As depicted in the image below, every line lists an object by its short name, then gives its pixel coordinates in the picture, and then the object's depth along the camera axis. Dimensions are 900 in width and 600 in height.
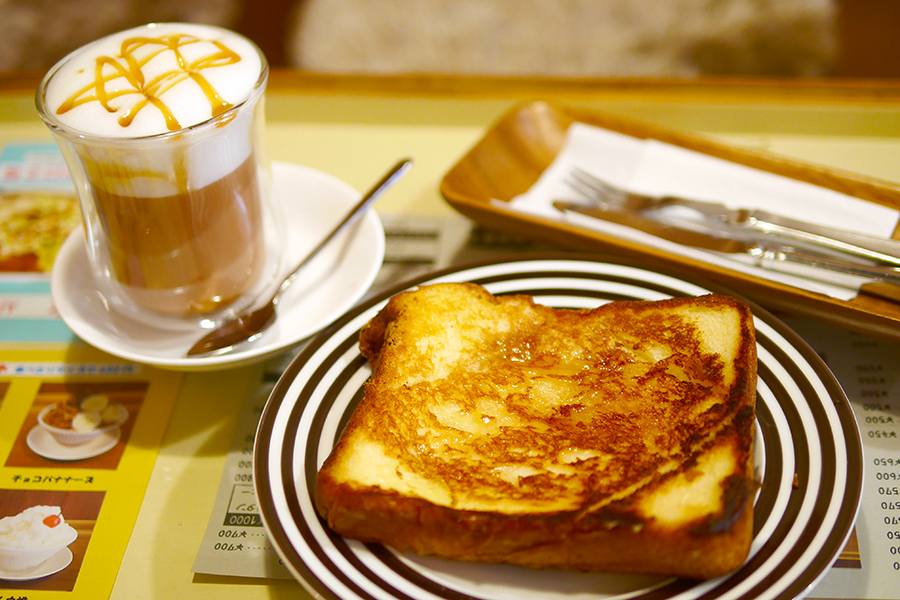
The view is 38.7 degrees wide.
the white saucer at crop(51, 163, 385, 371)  0.48
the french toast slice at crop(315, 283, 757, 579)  0.39
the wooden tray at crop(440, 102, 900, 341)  0.47
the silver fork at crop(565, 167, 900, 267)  0.49
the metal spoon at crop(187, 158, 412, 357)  0.49
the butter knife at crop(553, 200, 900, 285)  0.48
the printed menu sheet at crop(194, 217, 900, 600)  0.41
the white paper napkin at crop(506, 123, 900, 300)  0.50
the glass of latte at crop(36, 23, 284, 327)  0.45
